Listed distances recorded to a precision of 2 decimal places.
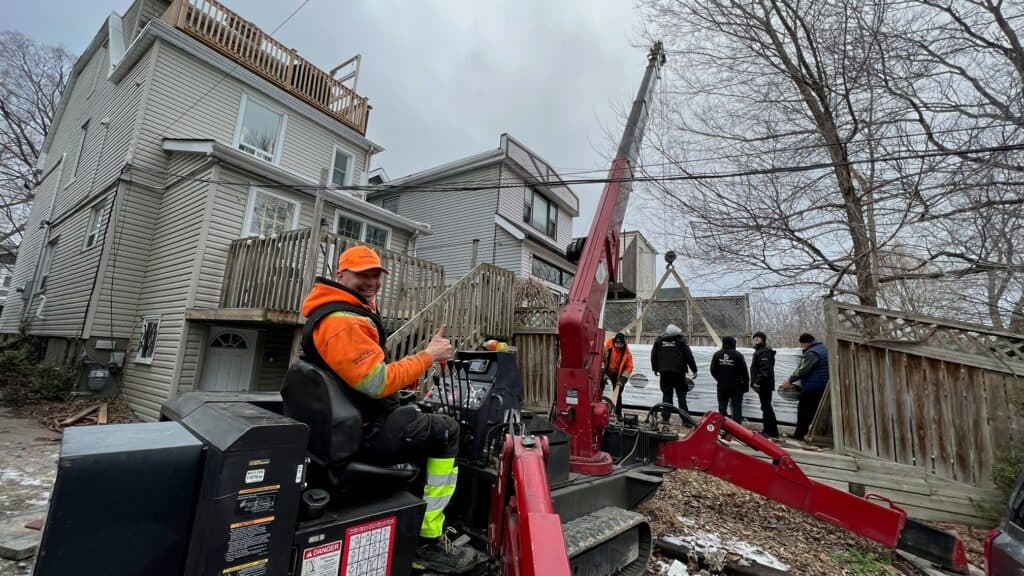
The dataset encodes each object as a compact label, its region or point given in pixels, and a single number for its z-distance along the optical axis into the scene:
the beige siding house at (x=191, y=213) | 8.53
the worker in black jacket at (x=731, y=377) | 7.52
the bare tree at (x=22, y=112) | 18.16
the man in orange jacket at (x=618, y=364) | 7.66
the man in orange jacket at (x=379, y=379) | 2.14
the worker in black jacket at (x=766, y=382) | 7.08
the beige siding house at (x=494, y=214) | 16.33
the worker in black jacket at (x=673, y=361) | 7.73
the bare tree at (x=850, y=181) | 5.83
